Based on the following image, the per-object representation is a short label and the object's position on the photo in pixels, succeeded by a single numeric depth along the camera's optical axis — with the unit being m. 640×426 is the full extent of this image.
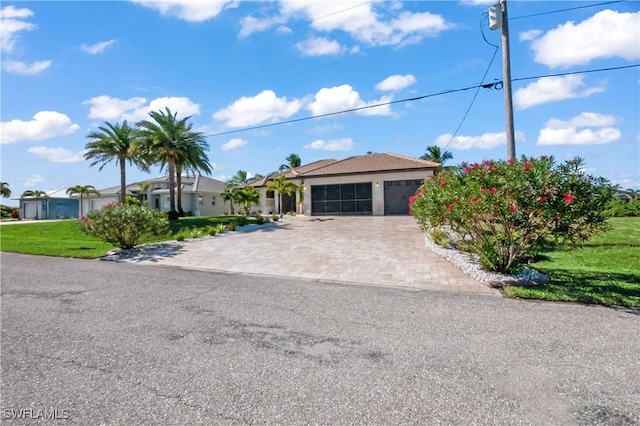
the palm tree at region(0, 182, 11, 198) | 53.53
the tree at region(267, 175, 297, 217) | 26.43
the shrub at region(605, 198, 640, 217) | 25.30
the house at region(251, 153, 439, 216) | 25.84
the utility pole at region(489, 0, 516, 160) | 9.81
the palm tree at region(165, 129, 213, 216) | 25.50
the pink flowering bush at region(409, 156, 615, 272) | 6.45
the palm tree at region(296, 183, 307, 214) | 28.33
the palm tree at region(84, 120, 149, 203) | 27.00
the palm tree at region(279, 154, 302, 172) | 54.91
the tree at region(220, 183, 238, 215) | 29.54
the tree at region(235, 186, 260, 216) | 27.52
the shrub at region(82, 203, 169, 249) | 13.22
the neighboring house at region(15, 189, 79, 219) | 42.53
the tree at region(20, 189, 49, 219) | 42.20
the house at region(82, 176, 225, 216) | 35.03
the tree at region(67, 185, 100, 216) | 38.75
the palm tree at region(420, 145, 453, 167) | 48.66
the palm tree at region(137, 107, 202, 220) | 24.61
